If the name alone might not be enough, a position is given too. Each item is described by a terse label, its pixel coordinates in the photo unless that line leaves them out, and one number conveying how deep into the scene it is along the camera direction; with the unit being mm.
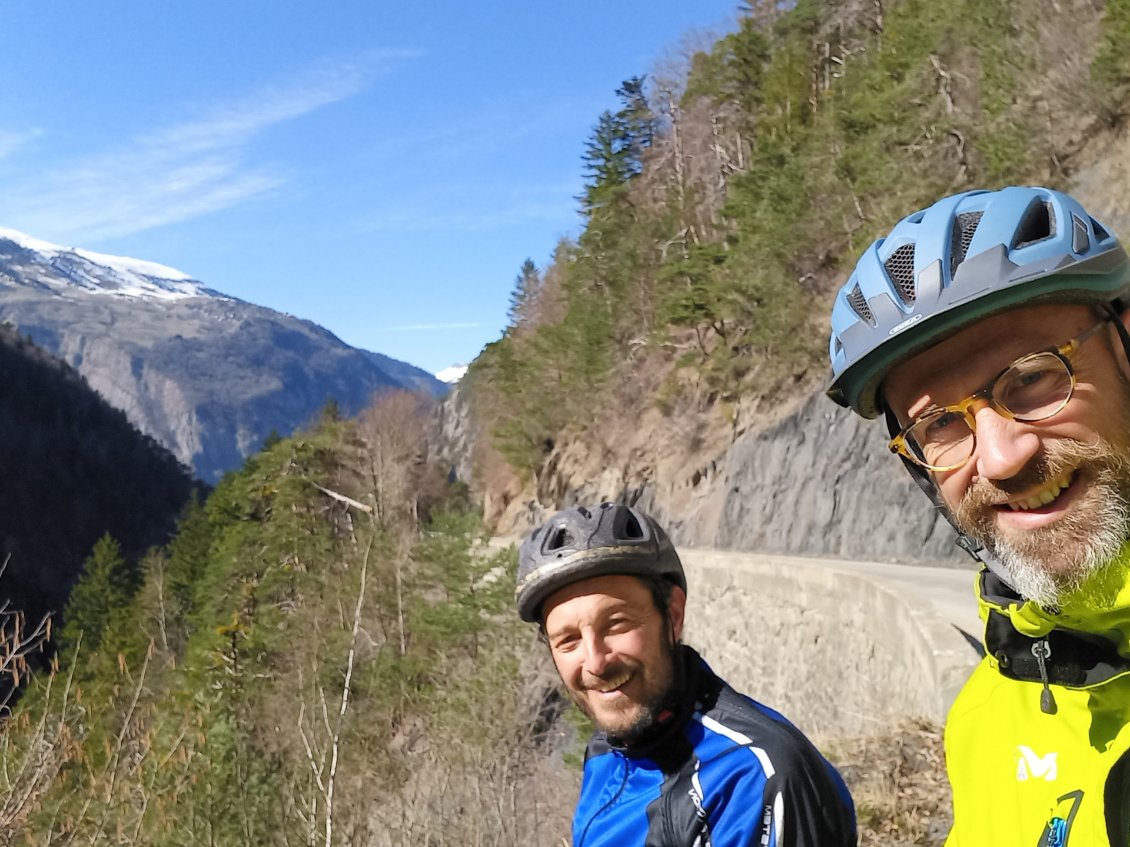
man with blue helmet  1415
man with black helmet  1894
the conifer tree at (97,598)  44531
